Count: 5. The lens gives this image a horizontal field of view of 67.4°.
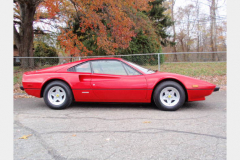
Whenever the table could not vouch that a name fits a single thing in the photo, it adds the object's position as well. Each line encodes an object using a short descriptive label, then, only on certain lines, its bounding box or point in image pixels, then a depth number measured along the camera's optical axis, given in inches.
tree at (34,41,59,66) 812.7
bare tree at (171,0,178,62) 1326.3
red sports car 164.2
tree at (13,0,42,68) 503.8
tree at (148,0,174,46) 746.8
